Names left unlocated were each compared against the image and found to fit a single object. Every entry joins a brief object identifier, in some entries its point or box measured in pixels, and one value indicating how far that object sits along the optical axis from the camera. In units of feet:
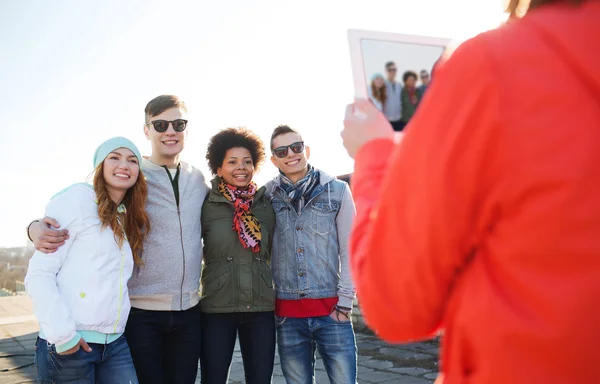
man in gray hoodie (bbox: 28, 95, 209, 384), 10.46
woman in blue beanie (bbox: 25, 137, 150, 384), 8.66
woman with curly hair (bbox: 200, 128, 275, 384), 11.13
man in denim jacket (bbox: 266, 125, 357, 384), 11.50
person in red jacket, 2.24
